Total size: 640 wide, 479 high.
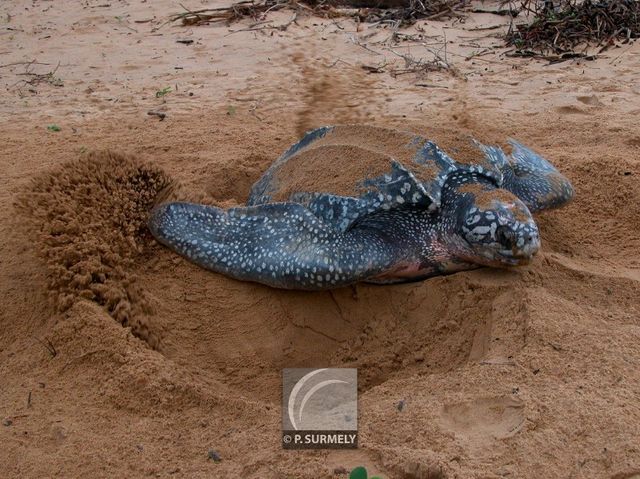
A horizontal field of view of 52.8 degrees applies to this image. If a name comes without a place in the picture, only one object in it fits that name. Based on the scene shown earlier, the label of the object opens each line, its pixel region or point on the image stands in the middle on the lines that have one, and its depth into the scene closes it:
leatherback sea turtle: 2.74
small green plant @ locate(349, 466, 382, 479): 1.67
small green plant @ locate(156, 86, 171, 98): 5.37
